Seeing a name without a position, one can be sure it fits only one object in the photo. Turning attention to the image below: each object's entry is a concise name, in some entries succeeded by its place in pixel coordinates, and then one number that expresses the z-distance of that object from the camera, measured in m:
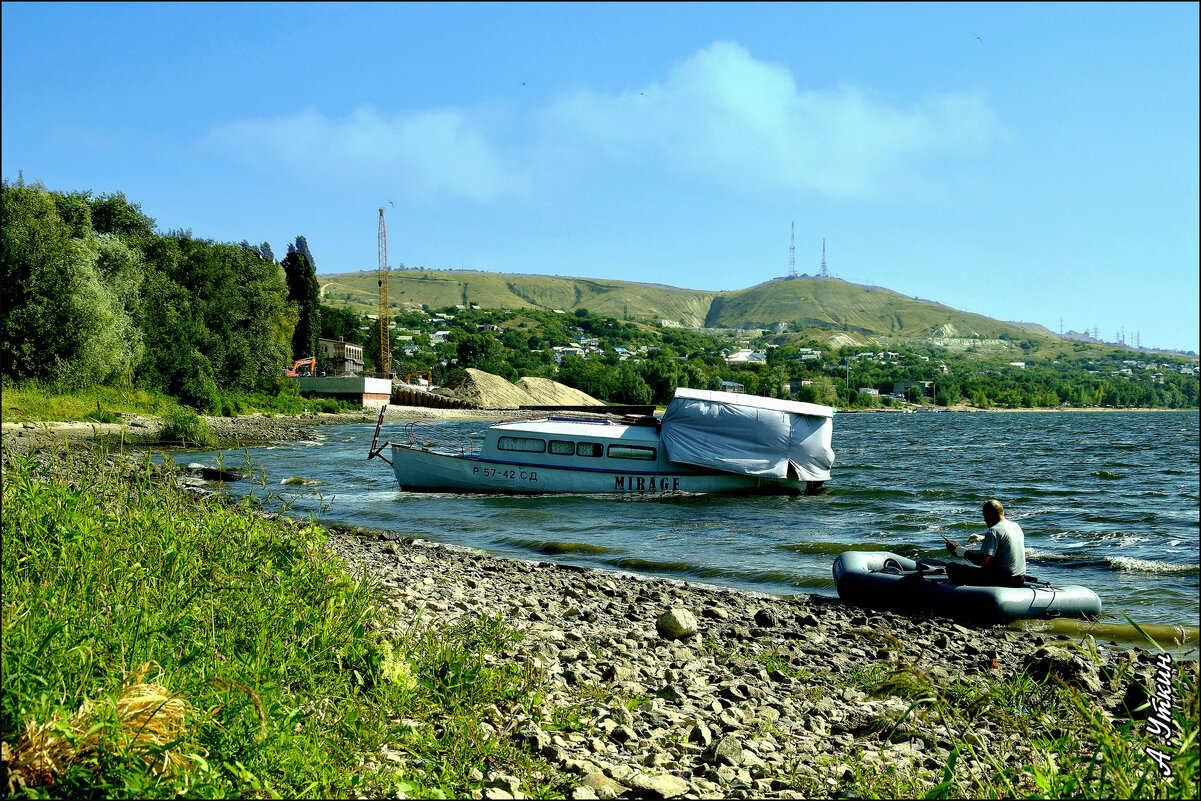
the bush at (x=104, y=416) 35.41
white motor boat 24.41
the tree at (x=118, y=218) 53.22
